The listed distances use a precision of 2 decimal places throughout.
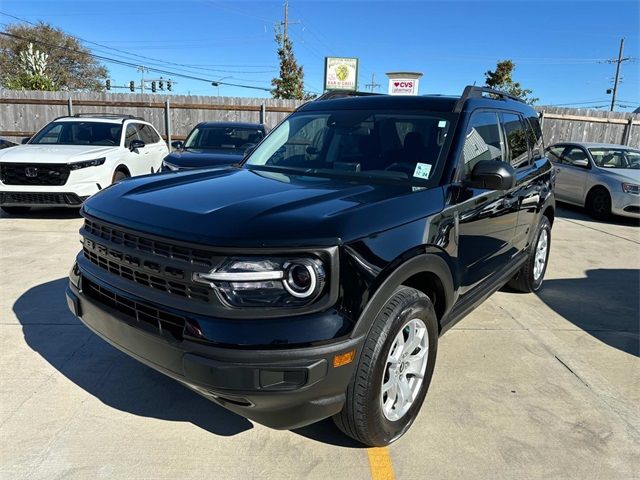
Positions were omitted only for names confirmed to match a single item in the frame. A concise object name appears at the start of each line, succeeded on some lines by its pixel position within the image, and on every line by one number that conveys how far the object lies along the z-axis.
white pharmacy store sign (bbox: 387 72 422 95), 12.64
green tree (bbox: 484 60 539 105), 23.44
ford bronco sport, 2.03
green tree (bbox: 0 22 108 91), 40.59
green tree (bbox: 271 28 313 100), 32.09
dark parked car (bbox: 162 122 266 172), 8.00
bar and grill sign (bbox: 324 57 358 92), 16.75
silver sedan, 9.66
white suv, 7.46
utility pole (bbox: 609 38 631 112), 51.91
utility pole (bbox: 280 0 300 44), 34.44
